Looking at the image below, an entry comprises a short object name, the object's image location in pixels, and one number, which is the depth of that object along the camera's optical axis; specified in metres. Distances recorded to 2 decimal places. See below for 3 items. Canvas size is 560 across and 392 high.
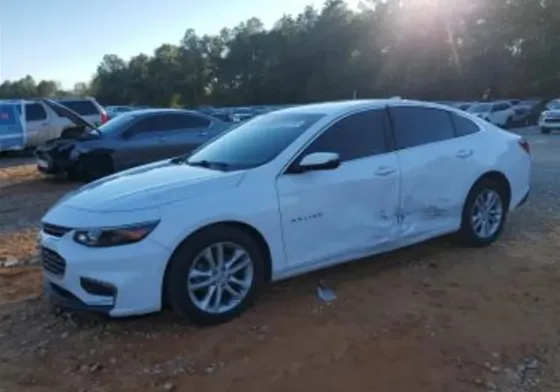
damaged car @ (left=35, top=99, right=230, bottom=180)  12.76
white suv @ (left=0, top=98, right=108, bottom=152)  20.00
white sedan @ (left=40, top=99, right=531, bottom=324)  4.21
